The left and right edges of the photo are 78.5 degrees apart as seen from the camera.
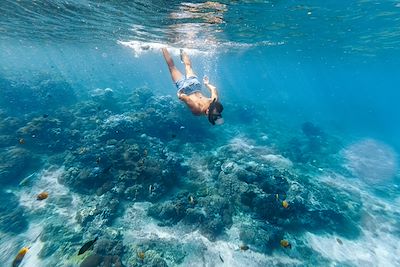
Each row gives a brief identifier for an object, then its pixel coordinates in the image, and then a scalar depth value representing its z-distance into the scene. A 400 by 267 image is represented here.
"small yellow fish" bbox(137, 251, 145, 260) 8.26
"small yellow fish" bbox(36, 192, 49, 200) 7.99
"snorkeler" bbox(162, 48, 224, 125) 5.45
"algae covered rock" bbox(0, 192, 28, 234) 10.35
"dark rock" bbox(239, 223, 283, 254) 10.25
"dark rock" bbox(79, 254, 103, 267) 8.09
